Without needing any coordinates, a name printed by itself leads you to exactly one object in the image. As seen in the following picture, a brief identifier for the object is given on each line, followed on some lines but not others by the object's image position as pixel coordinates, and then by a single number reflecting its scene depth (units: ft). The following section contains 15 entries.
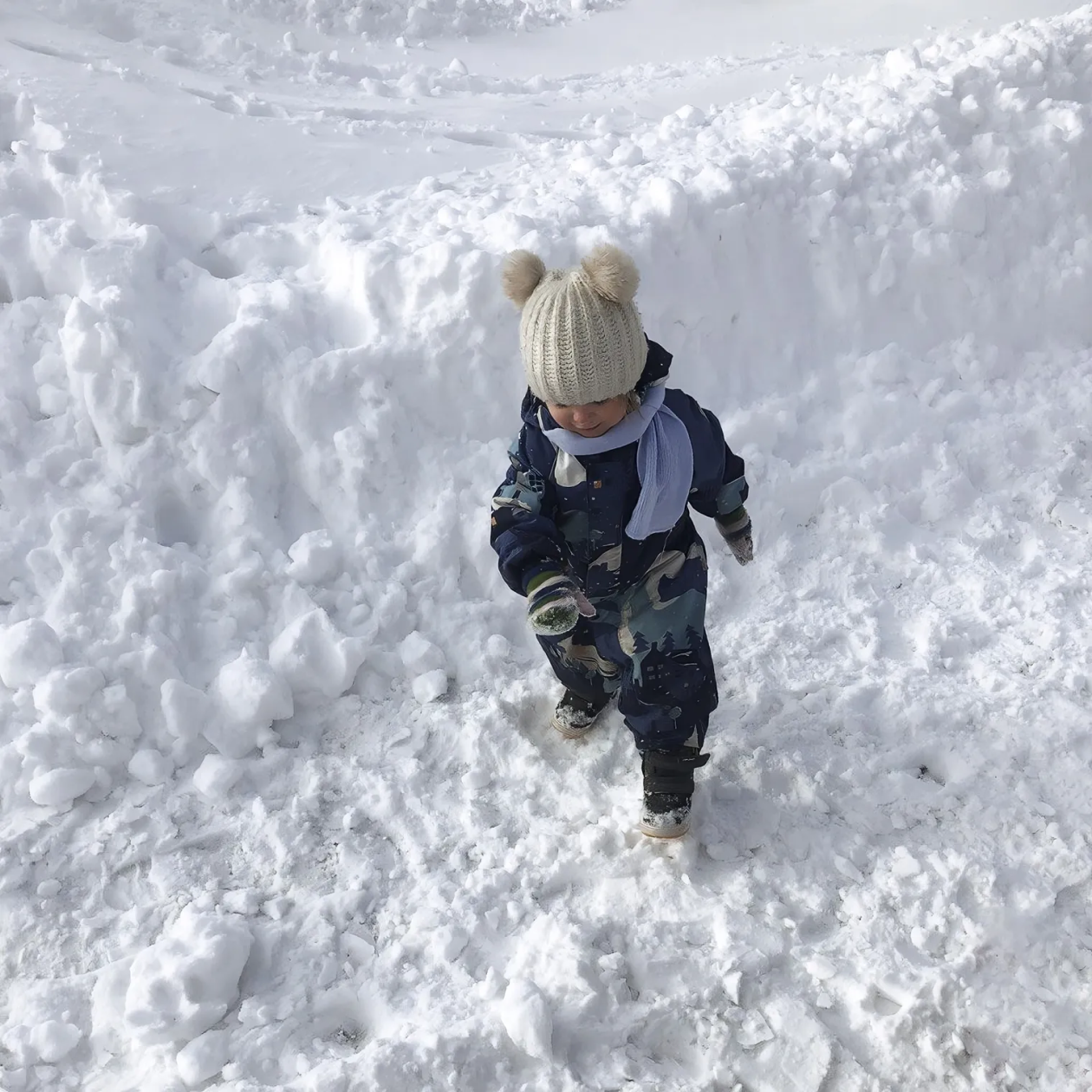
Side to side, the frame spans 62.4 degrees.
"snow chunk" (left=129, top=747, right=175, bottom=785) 8.40
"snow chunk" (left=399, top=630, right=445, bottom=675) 9.53
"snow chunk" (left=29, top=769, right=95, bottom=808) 8.04
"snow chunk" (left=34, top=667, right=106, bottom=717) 8.30
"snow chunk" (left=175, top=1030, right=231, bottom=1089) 6.36
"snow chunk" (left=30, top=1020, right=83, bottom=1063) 6.55
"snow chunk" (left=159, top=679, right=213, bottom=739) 8.58
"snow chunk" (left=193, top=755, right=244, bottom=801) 8.36
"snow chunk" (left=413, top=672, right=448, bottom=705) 9.36
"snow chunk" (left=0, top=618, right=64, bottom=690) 8.55
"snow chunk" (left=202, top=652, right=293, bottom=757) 8.71
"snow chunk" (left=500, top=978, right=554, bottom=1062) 6.47
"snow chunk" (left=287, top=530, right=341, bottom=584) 9.73
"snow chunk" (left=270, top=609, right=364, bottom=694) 9.09
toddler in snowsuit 6.25
